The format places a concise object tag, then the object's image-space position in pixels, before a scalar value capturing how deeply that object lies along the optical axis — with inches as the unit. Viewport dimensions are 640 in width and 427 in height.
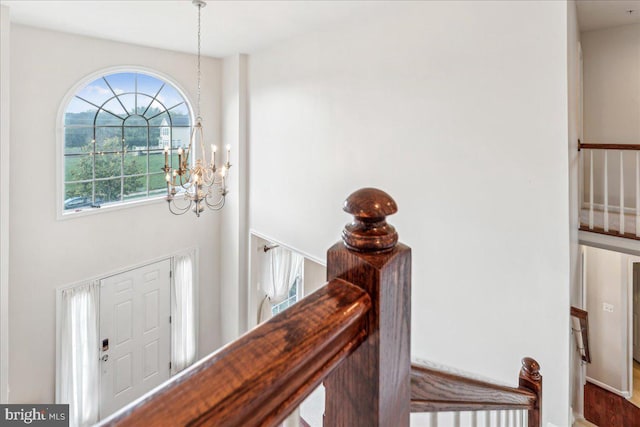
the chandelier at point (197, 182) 126.0
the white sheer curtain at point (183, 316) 217.2
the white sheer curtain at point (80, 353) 171.8
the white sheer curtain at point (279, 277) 231.9
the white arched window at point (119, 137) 173.0
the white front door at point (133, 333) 188.7
